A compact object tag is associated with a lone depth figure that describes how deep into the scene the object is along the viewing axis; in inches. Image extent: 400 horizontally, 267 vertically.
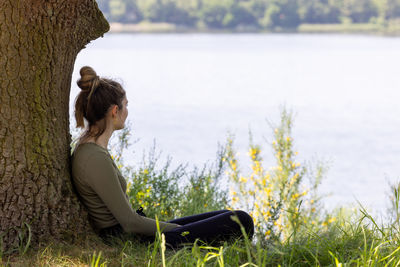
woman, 208.4
